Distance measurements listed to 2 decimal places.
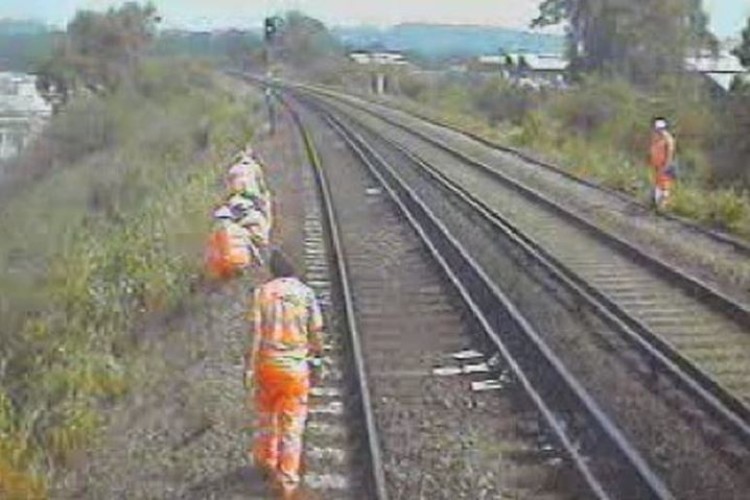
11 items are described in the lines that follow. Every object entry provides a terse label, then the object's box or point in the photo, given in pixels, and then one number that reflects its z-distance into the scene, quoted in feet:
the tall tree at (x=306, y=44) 457.27
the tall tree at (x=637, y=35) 244.42
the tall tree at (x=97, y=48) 332.19
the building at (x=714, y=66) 248.93
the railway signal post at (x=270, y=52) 128.88
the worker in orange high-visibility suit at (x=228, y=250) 54.03
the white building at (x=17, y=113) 313.32
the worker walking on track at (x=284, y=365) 30.50
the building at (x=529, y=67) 285.39
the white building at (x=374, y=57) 380.78
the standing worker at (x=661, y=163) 73.85
